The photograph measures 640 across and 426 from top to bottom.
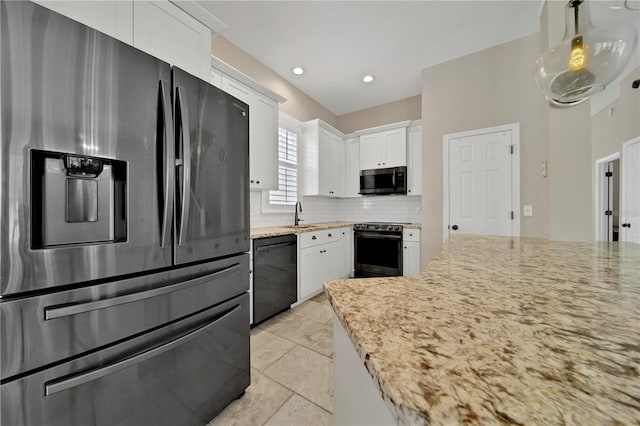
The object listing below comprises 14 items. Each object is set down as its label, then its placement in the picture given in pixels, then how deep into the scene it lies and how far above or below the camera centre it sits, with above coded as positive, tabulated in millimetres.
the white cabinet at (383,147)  3781 +1055
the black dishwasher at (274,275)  2250 -643
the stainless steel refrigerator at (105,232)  739 -76
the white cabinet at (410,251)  3373 -563
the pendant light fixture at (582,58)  1040 +718
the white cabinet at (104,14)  1225 +1055
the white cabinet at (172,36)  1475 +1180
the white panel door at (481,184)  2785 +331
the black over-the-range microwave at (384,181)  3773 +502
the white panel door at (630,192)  3037 +262
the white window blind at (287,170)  3296 +605
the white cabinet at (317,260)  2857 -626
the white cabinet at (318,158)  3707 +851
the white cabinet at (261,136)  2488 +847
